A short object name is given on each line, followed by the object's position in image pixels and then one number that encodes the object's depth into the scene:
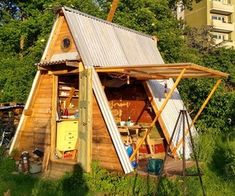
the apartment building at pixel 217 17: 44.47
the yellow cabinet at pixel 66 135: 10.84
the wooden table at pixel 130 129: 11.64
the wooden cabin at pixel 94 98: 9.59
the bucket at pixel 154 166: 9.26
